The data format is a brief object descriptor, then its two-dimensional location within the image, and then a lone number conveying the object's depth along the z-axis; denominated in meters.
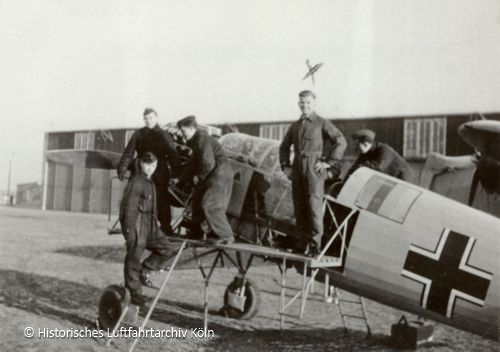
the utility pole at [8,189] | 70.15
